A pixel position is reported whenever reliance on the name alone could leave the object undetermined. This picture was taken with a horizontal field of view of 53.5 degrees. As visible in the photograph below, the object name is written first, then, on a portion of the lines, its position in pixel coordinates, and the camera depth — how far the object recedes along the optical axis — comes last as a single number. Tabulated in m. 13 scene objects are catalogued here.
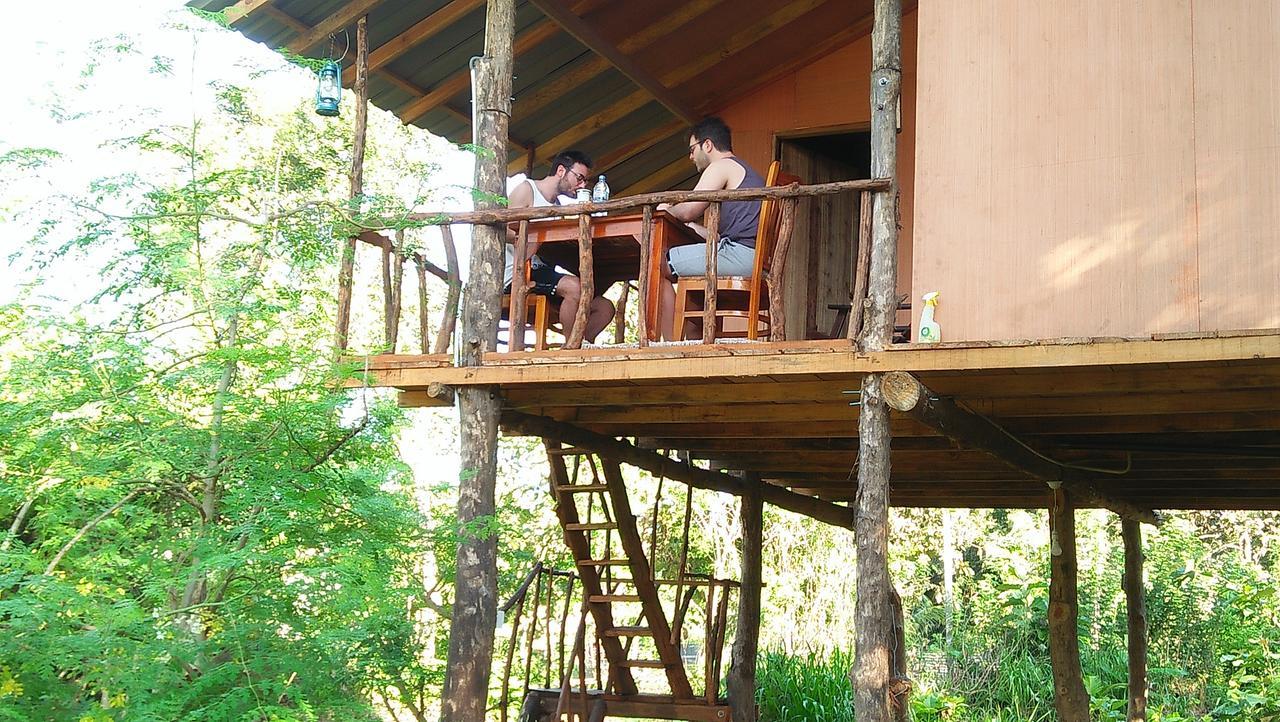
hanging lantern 6.88
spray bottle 5.73
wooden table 6.56
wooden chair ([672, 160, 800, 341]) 6.31
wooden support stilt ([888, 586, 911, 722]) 9.58
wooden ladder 8.07
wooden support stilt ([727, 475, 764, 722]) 9.80
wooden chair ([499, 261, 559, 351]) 6.96
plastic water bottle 6.89
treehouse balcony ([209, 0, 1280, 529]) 5.44
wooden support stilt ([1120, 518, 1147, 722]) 10.68
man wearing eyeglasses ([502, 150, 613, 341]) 7.17
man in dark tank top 6.62
